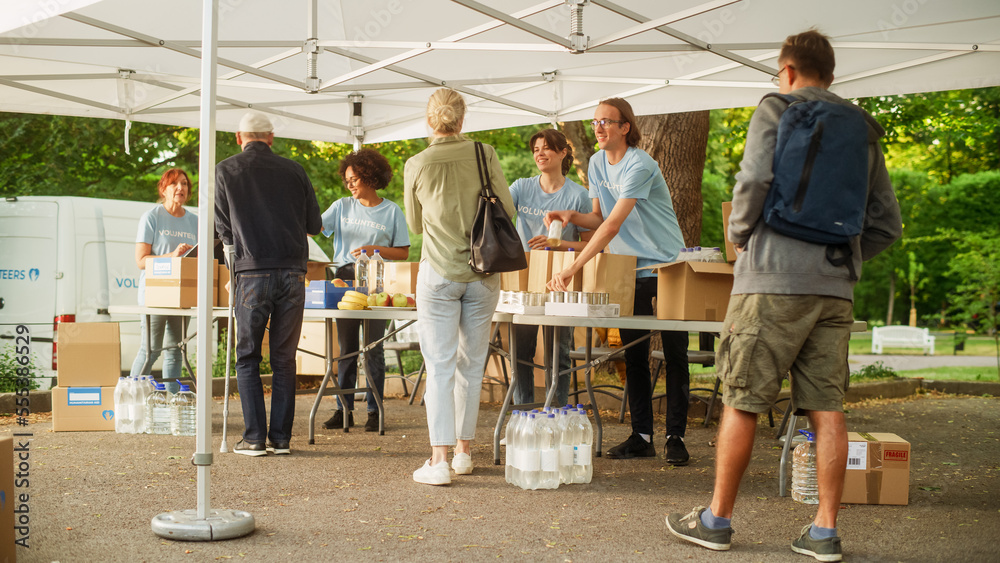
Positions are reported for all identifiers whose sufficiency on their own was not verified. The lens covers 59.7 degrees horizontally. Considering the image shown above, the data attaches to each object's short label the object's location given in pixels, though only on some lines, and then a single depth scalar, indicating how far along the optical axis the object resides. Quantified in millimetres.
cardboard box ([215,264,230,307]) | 6197
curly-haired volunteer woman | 6262
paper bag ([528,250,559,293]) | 5039
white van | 7938
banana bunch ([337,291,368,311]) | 5352
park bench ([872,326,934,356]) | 23859
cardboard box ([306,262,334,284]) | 6511
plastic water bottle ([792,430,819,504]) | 4078
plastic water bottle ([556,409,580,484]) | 4348
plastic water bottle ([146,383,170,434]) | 6023
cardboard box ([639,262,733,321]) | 4422
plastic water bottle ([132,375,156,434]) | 6020
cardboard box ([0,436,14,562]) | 2732
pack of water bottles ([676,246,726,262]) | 4636
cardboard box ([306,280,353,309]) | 5559
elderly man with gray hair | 4961
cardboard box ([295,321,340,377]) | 7945
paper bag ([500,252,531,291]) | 5484
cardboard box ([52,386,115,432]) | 6098
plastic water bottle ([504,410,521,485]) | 4336
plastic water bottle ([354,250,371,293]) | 6004
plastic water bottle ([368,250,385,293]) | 5977
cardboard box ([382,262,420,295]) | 5930
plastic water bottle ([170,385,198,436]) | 5953
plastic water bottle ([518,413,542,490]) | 4254
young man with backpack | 3002
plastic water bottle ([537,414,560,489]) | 4270
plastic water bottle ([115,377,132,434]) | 6059
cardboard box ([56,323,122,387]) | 6086
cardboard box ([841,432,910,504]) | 4062
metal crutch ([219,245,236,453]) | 5051
